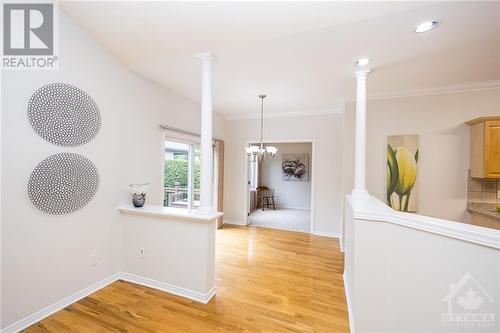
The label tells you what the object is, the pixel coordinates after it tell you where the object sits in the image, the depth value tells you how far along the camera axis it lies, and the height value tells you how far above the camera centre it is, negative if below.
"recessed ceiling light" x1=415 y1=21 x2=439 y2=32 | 1.80 +1.24
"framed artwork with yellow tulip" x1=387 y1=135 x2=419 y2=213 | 3.32 -0.09
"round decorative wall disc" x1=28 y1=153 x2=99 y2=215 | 1.90 -0.21
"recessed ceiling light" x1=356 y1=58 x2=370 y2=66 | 2.41 +1.22
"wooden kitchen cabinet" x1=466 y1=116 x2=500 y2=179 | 2.72 +0.27
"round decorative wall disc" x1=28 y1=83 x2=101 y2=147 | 1.89 +0.47
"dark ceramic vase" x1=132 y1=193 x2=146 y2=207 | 2.59 -0.45
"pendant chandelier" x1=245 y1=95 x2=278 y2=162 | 4.00 +0.28
